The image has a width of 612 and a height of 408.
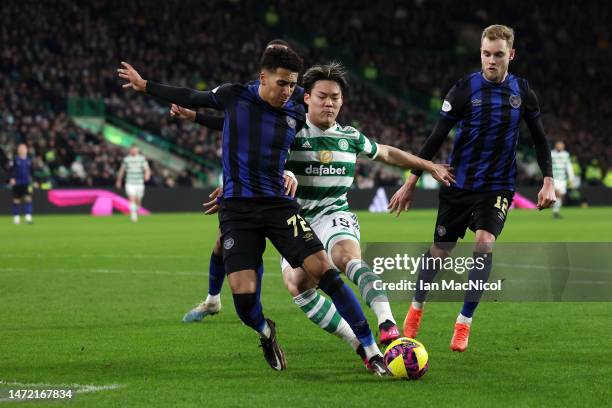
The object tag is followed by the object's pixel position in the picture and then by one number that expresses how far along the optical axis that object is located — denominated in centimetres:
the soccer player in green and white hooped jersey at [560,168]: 2897
